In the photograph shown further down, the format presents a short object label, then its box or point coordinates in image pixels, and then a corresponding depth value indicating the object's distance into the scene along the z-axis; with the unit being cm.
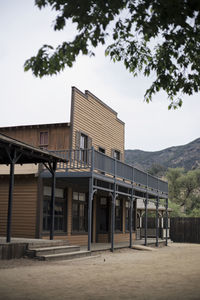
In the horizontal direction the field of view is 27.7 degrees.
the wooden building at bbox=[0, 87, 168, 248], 1797
